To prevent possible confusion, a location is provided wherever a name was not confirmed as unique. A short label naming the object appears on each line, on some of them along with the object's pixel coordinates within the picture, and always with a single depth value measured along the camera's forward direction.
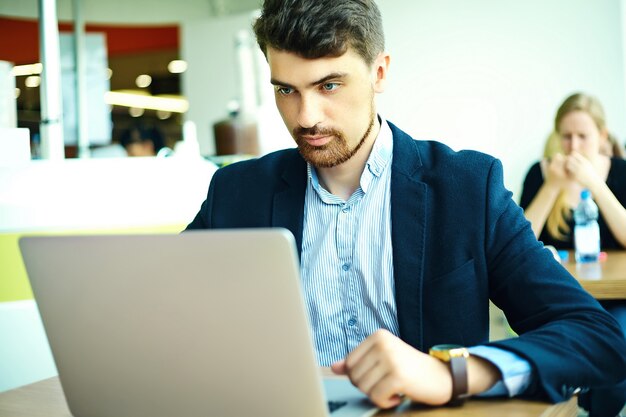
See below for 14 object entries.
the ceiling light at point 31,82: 7.73
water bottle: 2.95
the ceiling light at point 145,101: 14.98
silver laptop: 0.79
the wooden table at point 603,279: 2.43
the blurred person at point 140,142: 8.30
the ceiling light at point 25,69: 4.22
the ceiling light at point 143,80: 14.84
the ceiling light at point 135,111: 17.21
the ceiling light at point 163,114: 18.37
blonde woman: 3.21
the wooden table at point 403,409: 0.99
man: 1.38
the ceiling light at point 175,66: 13.35
